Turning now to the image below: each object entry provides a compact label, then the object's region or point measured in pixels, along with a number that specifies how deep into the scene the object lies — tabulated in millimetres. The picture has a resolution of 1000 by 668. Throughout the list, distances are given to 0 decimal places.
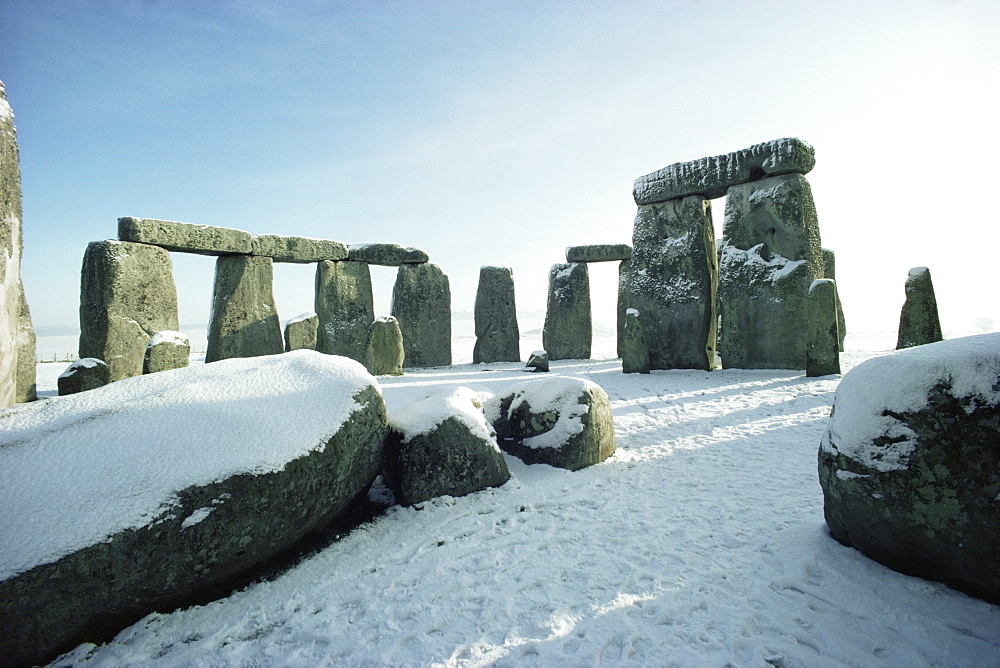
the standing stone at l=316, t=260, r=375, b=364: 10250
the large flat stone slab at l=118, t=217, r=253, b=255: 7583
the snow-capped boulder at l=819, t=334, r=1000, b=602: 1613
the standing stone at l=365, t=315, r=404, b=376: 7922
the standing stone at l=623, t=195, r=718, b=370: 8008
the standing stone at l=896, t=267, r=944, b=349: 7250
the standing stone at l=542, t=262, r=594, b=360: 11500
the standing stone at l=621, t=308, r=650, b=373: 7621
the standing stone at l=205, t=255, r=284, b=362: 8812
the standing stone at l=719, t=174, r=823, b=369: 7055
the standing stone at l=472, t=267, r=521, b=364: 11625
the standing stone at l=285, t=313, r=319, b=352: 8578
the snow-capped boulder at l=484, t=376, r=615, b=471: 3520
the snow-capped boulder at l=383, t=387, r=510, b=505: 2926
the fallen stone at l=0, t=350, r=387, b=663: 1634
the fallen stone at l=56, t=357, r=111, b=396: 5684
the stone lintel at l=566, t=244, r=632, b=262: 11805
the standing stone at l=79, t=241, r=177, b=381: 7133
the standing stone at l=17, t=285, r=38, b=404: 6172
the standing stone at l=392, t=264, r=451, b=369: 11086
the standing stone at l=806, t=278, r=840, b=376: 6227
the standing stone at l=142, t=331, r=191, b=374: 5766
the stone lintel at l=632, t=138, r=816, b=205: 7141
